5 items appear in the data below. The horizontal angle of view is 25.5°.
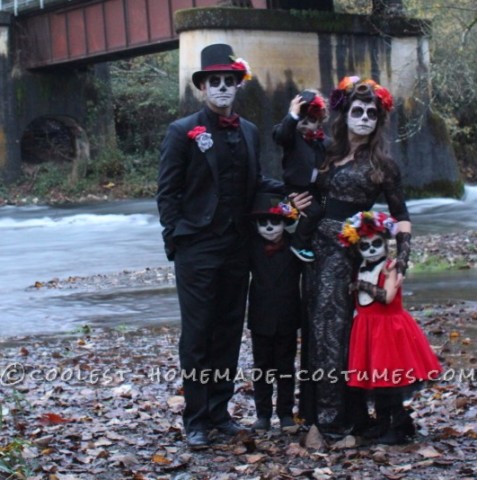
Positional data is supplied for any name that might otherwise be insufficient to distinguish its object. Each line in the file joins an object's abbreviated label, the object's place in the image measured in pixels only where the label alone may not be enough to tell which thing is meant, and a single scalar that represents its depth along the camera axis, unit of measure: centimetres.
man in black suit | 603
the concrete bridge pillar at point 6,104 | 4156
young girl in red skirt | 567
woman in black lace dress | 590
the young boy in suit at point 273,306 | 613
